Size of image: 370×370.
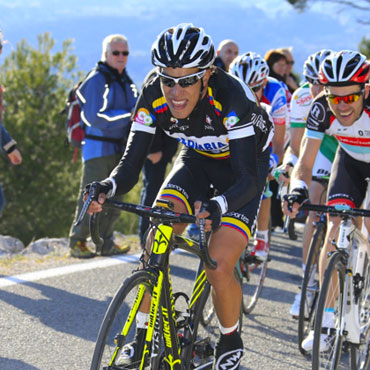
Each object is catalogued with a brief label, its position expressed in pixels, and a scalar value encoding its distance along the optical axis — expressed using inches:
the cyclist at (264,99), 244.1
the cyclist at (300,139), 239.5
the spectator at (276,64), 373.4
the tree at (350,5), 1259.2
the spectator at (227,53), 369.7
